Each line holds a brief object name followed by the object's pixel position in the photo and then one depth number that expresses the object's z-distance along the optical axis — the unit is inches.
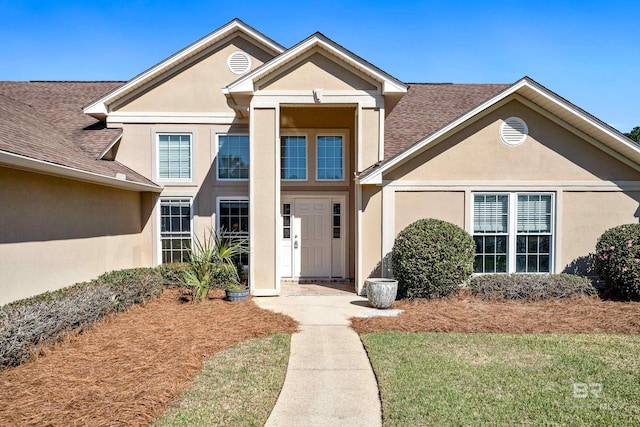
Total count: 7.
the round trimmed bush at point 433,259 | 331.0
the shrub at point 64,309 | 206.1
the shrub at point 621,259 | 331.6
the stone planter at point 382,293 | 323.9
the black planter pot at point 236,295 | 349.1
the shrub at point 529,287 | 346.3
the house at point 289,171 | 309.1
